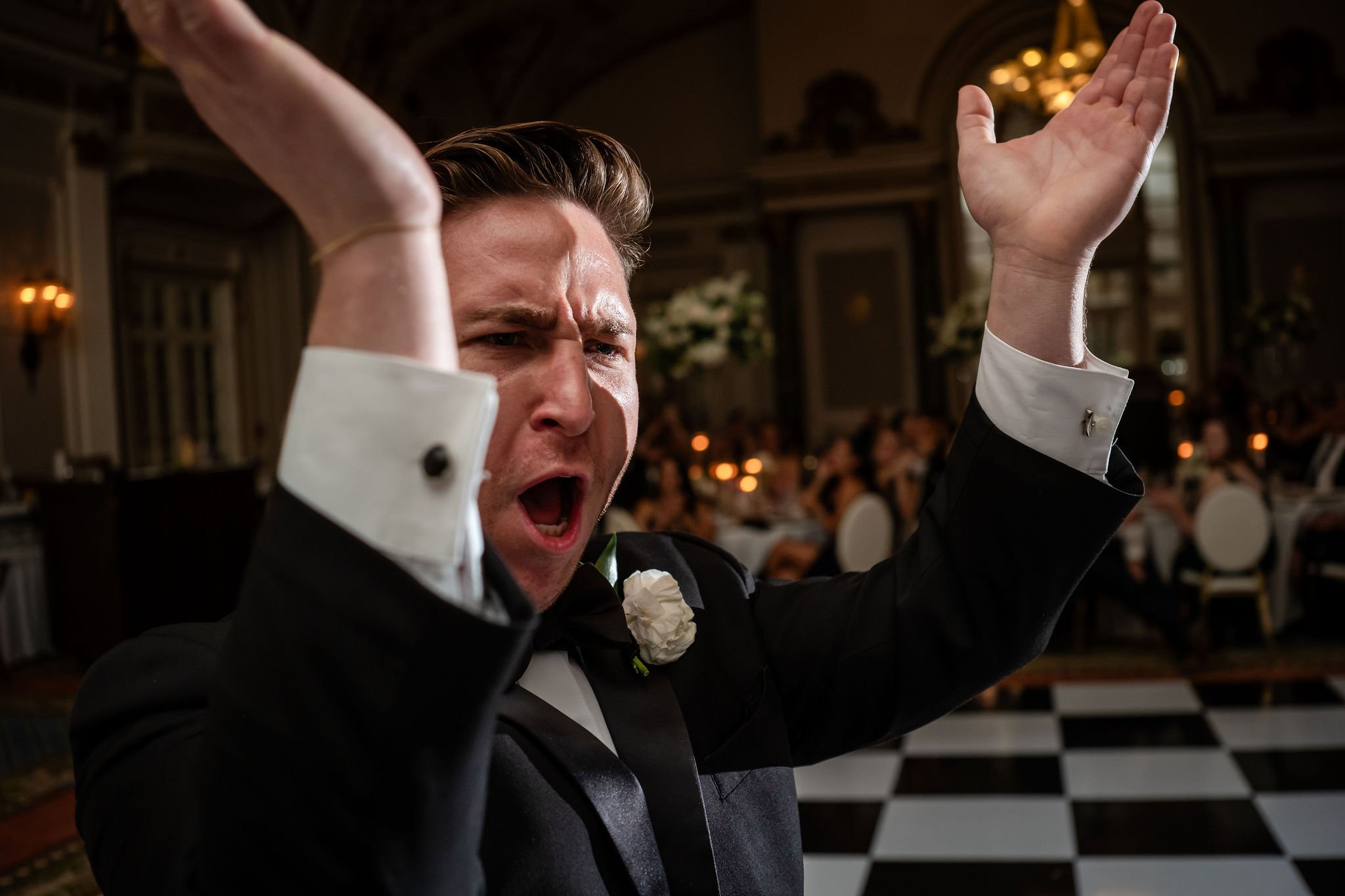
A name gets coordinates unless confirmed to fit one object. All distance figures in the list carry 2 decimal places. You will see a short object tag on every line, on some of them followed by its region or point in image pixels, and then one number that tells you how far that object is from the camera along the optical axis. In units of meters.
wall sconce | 7.95
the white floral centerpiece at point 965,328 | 8.15
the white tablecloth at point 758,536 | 5.95
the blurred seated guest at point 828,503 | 5.96
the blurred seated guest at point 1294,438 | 7.83
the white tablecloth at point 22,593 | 6.48
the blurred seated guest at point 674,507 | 5.91
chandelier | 7.34
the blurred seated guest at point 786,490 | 6.53
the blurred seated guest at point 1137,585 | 5.54
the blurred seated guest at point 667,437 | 7.61
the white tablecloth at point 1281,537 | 5.99
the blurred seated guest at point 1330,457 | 6.69
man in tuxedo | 0.54
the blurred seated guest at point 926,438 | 6.95
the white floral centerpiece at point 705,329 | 6.71
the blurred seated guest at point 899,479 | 6.50
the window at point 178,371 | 9.50
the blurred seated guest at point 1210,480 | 5.79
